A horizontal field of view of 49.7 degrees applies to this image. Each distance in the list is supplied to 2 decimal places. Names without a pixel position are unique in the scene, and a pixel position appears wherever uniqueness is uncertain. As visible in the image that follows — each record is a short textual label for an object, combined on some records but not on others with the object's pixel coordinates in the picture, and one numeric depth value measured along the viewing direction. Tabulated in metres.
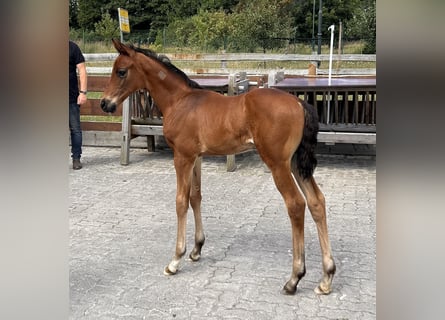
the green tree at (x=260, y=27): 28.05
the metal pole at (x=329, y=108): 6.64
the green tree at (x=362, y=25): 22.97
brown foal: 3.09
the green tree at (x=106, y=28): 30.49
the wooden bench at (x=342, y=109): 6.49
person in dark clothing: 6.46
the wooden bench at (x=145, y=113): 6.92
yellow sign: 7.51
